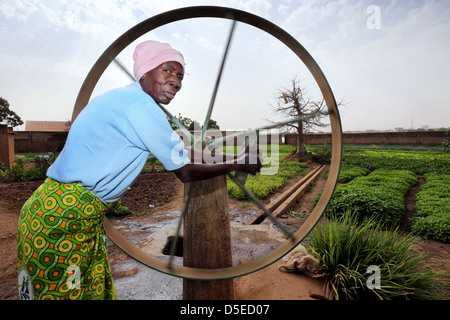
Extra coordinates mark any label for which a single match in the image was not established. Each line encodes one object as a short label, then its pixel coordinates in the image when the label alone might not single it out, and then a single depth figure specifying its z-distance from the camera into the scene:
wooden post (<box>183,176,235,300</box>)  1.35
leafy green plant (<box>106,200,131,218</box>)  4.29
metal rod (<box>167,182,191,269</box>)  1.36
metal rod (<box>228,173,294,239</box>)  1.31
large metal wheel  1.14
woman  0.92
